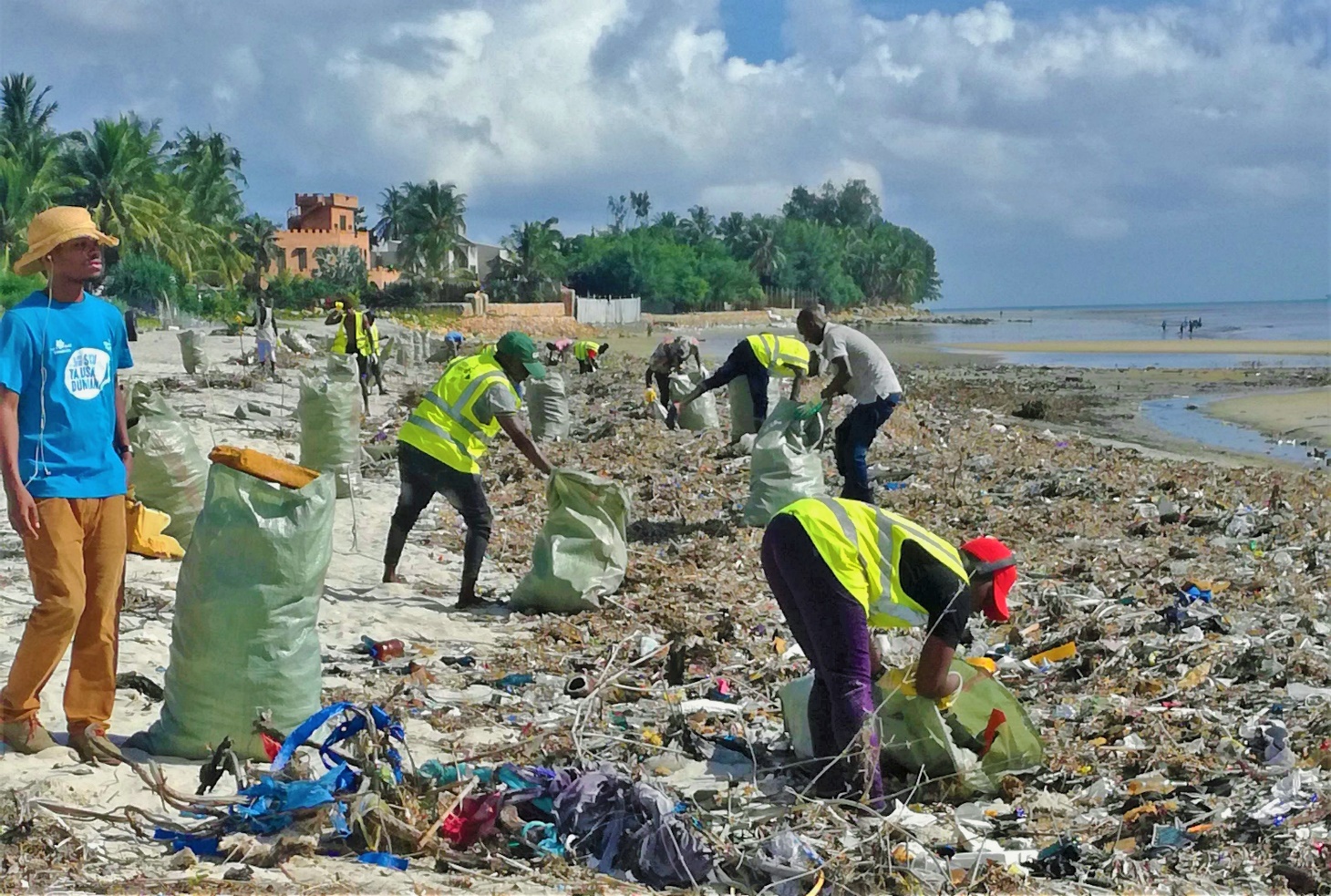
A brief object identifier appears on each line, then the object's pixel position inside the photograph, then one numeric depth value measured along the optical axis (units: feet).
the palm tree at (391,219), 219.41
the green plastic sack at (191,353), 55.98
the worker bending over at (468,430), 19.75
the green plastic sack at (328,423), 28.50
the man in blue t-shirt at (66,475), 11.51
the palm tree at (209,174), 167.63
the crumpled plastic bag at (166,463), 22.07
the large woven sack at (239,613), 12.19
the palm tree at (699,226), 295.97
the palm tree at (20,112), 142.72
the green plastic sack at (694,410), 42.11
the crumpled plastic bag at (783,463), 26.61
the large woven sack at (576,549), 20.30
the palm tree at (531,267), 198.90
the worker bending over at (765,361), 30.71
